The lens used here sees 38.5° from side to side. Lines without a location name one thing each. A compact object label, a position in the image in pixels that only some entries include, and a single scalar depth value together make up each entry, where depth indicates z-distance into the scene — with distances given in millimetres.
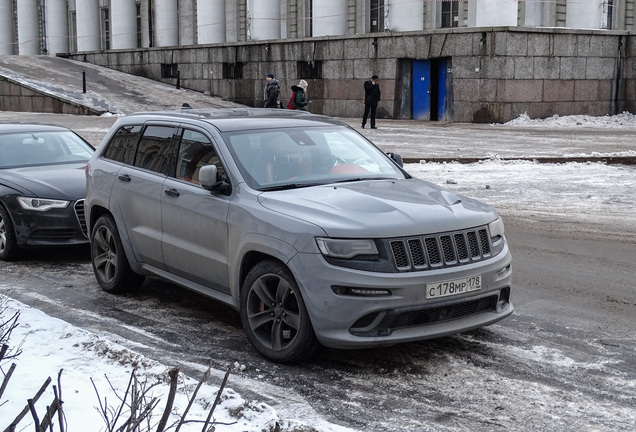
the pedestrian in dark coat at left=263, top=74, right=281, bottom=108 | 26141
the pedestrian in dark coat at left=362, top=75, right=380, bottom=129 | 28266
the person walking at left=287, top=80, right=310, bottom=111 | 24656
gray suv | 5621
